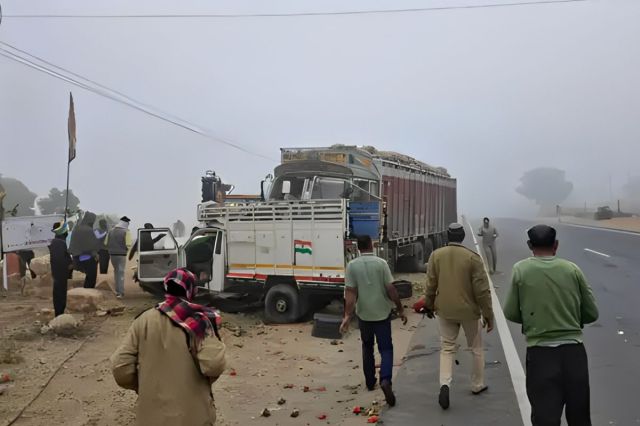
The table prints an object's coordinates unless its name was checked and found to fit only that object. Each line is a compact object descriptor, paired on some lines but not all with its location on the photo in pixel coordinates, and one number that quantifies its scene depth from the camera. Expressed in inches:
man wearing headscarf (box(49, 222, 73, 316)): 330.0
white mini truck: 376.8
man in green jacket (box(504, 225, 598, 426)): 135.0
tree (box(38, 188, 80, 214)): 1533.0
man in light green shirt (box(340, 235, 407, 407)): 221.5
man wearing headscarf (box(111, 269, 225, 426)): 114.3
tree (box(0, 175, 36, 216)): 1605.6
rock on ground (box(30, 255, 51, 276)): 520.7
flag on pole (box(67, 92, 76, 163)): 529.0
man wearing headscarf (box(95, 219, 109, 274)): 499.8
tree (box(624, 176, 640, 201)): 4931.6
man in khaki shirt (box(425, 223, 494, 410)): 204.2
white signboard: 446.6
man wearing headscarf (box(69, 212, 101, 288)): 438.6
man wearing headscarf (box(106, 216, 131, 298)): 459.8
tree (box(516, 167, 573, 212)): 4829.2
